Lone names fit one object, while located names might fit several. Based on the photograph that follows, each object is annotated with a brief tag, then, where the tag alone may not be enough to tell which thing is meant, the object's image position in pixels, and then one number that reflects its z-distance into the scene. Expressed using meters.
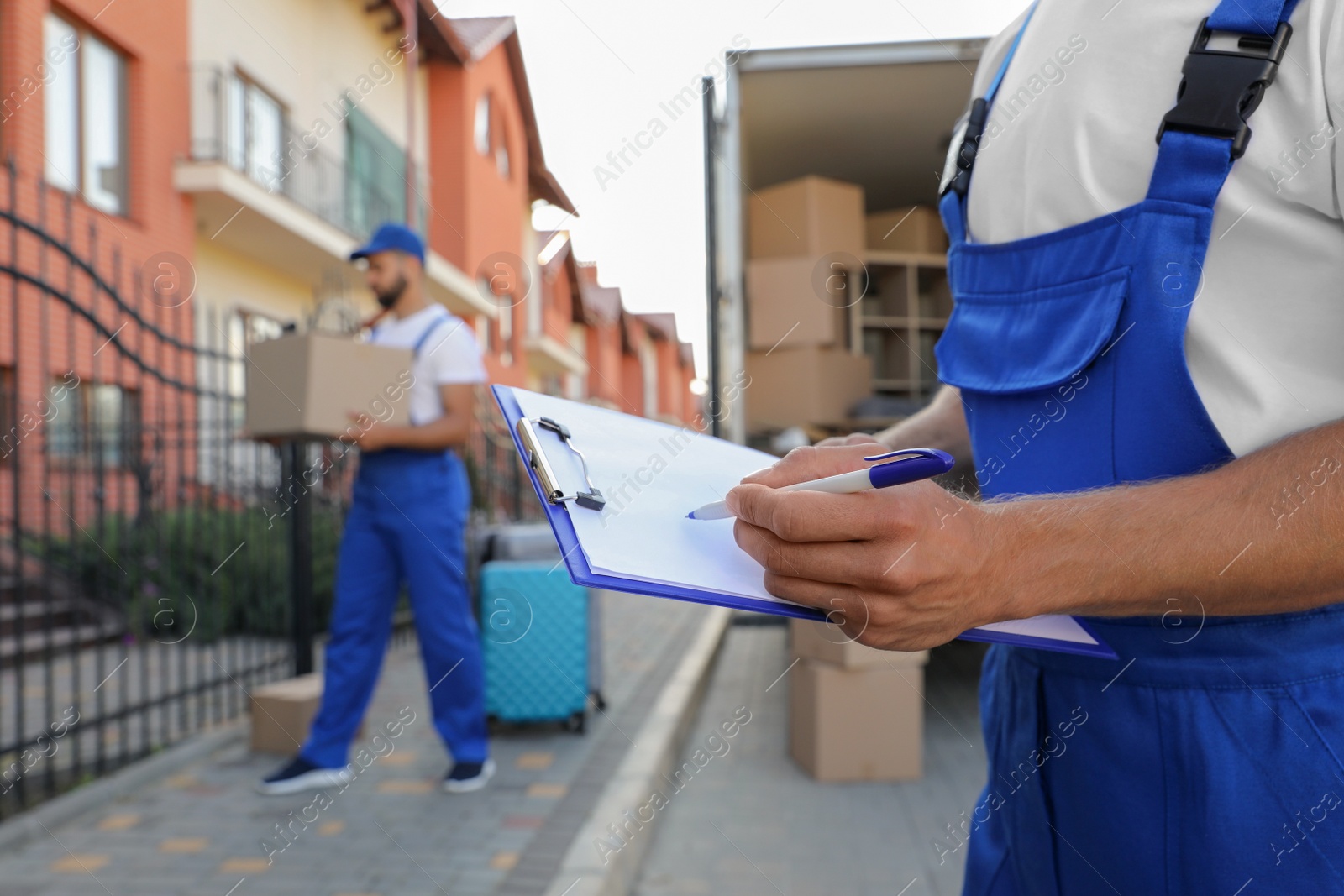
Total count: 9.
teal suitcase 4.71
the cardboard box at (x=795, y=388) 5.87
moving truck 5.17
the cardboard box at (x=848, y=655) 4.22
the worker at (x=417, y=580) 3.96
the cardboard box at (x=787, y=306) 5.86
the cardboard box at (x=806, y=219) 6.15
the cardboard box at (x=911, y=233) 7.17
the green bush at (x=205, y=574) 6.47
